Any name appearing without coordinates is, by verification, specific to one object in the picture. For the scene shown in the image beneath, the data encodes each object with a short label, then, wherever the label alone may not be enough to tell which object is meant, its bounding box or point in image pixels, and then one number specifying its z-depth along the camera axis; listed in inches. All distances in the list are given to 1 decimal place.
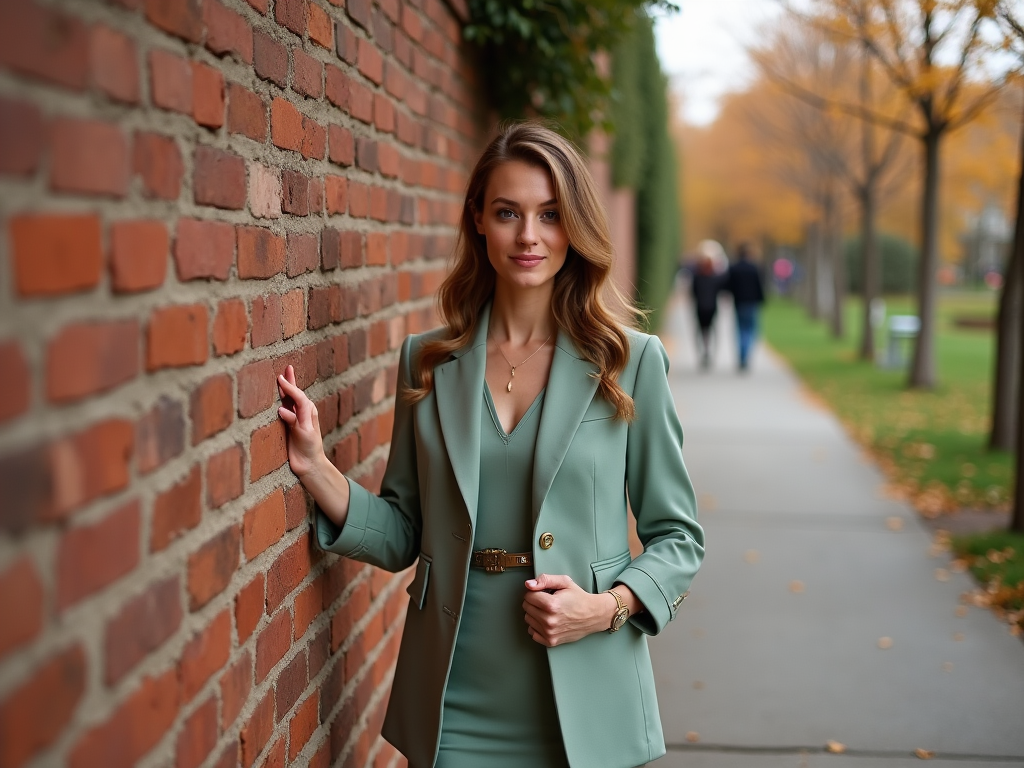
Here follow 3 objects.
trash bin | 673.0
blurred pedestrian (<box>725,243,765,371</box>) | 668.1
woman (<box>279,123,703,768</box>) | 93.0
